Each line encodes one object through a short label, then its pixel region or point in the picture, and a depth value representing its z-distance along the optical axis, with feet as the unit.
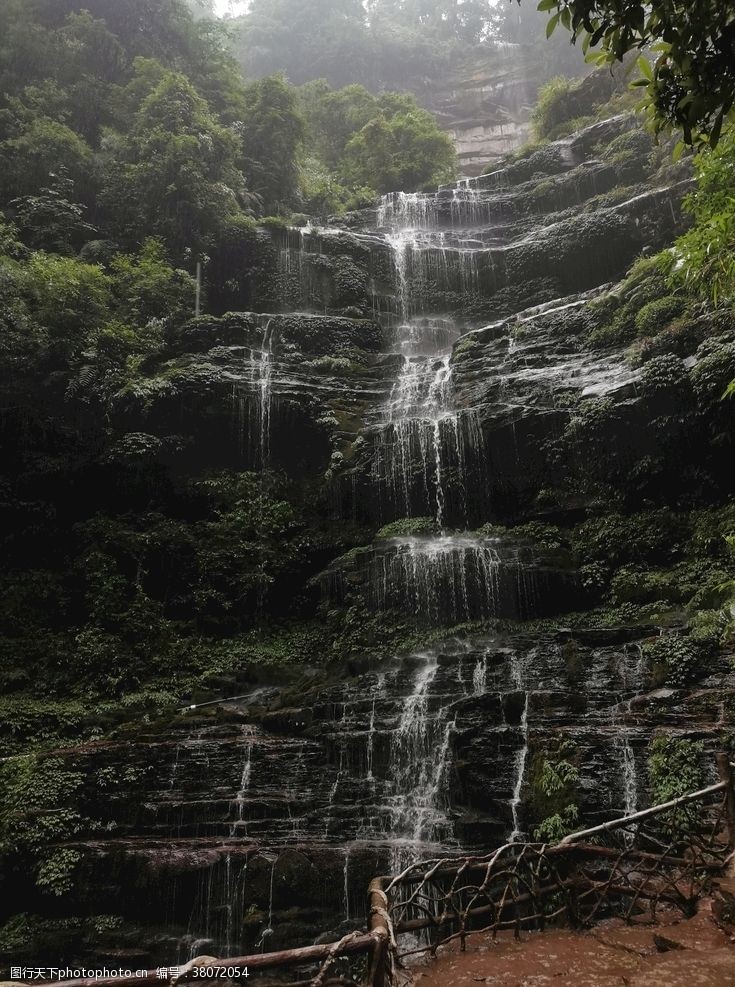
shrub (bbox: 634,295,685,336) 41.50
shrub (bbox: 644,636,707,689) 24.89
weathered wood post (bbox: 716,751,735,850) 16.38
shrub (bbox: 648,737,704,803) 20.86
